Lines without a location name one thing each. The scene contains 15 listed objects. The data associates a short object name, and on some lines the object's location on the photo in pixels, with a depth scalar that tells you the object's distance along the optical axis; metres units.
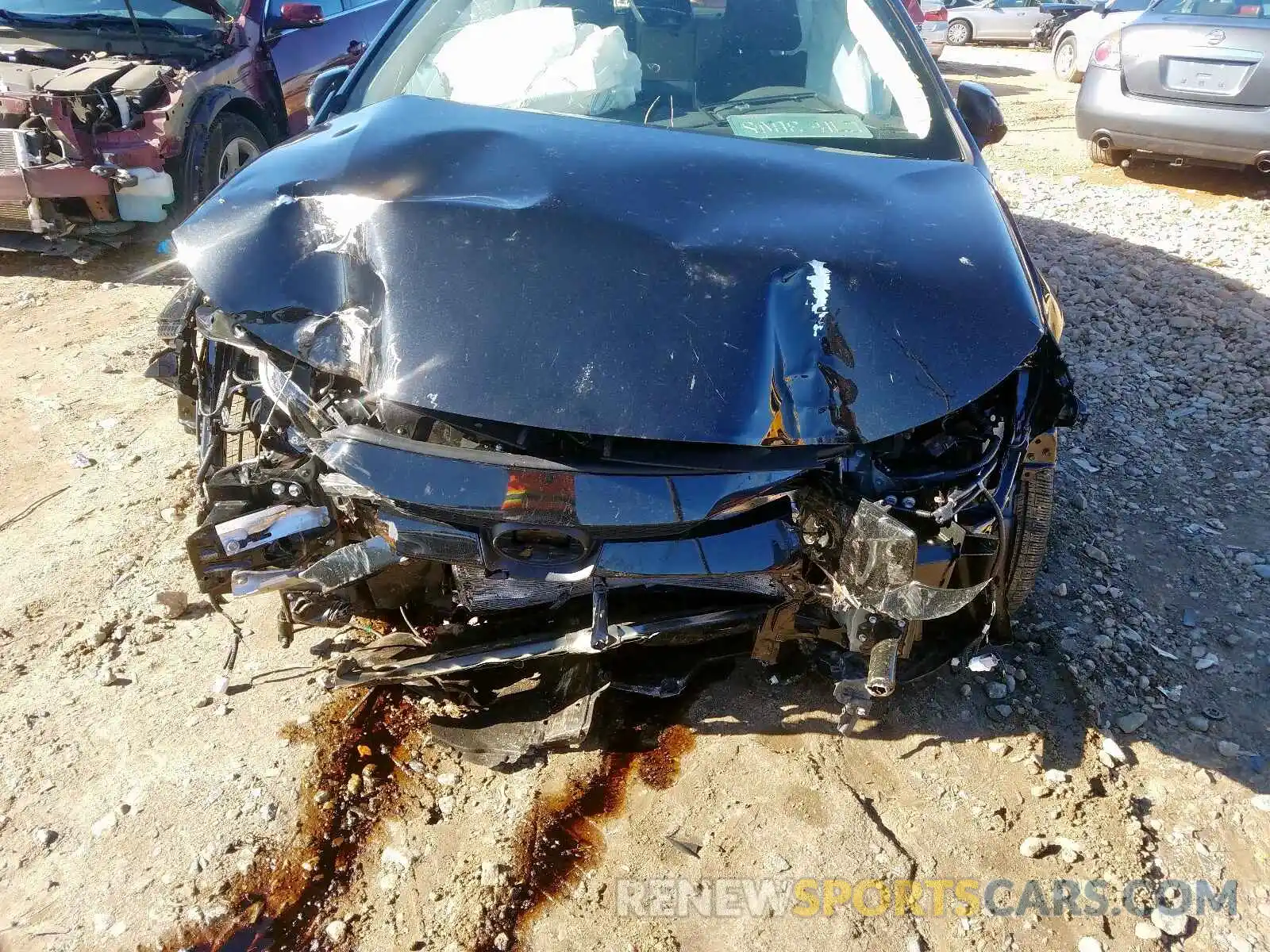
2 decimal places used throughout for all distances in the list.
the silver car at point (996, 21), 14.18
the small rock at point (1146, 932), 2.04
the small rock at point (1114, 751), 2.45
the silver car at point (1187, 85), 5.74
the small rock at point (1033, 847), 2.21
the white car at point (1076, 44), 10.66
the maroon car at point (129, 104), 4.79
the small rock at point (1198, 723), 2.56
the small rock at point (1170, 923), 2.05
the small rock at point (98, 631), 2.67
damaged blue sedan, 1.90
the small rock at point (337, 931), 1.98
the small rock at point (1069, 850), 2.20
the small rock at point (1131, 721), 2.55
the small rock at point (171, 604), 2.78
